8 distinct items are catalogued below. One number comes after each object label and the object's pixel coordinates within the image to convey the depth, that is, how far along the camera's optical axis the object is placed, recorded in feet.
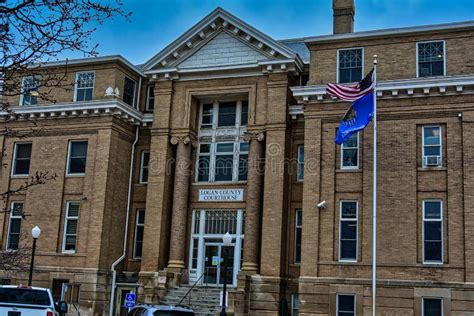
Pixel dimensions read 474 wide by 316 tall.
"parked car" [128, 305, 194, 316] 51.60
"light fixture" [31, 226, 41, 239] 80.33
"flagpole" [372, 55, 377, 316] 71.53
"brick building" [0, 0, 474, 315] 80.18
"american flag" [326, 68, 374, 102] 74.80
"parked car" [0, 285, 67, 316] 50.31
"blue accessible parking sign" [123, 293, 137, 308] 82.58
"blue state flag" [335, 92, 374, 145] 74.18
